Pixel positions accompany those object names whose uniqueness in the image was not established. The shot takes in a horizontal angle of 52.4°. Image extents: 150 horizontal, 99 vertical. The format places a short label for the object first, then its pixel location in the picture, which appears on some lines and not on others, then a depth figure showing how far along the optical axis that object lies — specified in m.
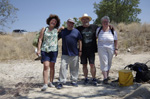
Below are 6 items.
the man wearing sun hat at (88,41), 4.30
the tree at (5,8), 10.75
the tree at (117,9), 25.20
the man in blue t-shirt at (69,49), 4.13
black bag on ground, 4.33
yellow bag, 4.12
